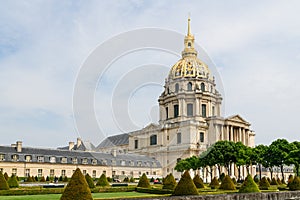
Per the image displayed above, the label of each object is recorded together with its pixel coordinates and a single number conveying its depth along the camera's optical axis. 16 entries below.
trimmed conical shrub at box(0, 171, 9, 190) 29.29
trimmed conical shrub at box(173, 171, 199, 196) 23.89
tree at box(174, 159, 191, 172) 65.05
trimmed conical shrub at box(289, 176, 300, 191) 33.55
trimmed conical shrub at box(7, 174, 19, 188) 34.56
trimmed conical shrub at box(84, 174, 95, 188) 34.43
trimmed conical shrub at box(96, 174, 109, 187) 39.59
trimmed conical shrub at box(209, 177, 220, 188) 38.74
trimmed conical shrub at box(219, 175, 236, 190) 32.38
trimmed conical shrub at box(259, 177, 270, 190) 36.75
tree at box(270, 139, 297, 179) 52.09
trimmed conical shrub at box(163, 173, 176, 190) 30.90
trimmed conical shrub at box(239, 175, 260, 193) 27.22
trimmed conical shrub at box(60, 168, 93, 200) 16.22
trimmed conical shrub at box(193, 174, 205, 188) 34.97
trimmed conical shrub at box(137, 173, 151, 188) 35.12
